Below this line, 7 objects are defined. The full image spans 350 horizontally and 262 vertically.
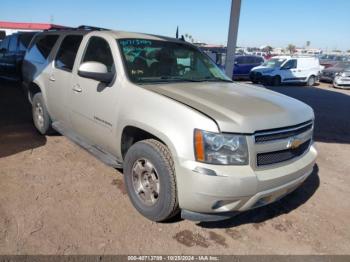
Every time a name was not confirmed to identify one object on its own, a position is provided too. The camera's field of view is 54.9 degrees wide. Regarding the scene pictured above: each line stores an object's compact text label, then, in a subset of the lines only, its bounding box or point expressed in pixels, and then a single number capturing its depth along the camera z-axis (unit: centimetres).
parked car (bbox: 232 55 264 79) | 2068
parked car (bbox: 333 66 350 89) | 1943
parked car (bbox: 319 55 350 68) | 2521
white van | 1930
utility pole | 995
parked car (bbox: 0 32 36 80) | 1101
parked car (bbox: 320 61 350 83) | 2120
